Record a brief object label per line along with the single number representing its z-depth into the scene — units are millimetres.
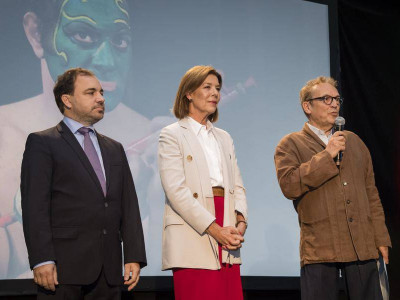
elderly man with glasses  2947
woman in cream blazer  2676
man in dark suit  2434
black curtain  4961
